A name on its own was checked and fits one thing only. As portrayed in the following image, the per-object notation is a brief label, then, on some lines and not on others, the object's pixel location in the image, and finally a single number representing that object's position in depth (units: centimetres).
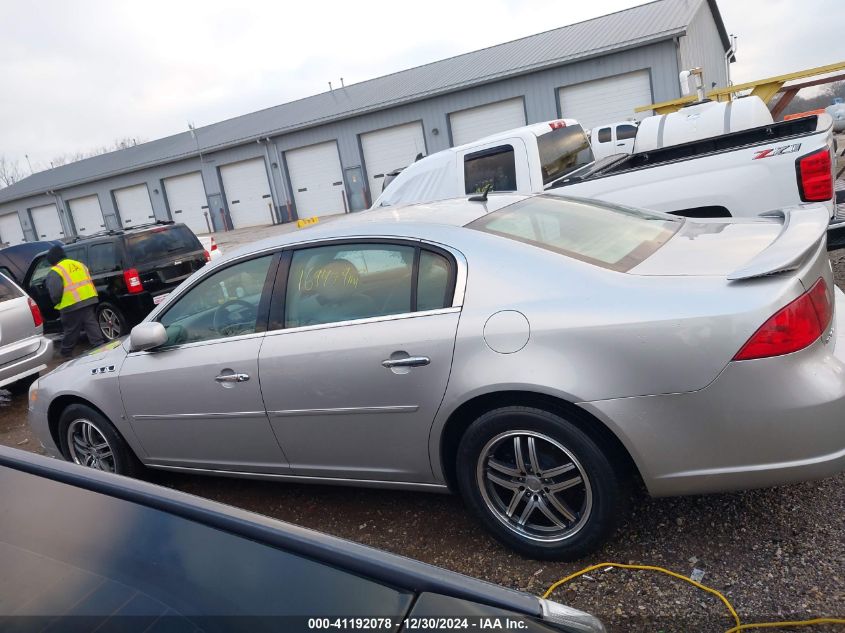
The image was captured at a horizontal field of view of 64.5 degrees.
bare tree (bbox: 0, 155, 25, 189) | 8444
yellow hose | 231
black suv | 941
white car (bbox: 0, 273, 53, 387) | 702
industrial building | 2144
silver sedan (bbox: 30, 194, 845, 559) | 243
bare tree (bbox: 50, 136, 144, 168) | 8671
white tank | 1288
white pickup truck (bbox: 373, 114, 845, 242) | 482
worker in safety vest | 816
